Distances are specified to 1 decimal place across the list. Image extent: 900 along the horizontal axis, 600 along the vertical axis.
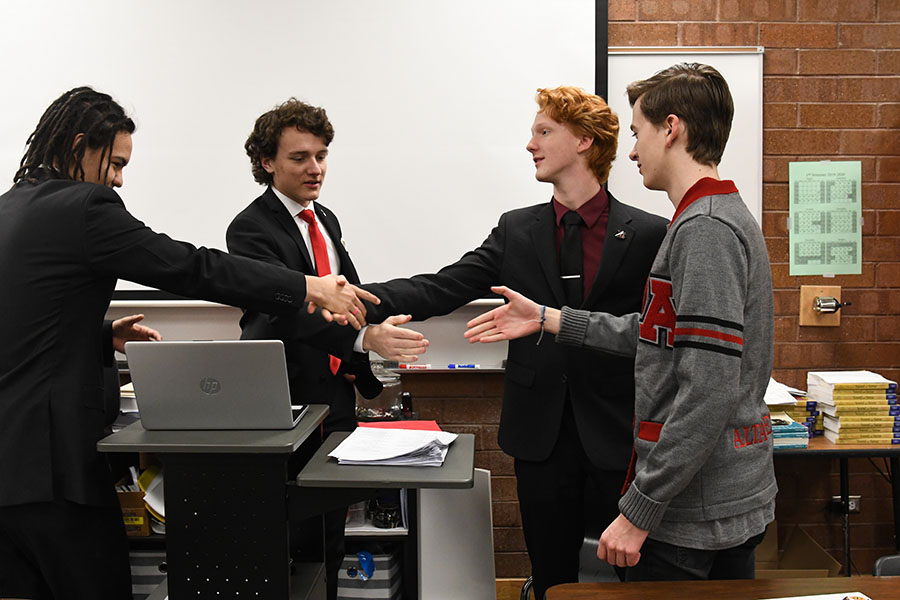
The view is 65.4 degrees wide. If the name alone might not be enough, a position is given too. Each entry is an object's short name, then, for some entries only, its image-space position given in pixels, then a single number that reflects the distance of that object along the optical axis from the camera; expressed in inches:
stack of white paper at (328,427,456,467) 55.8
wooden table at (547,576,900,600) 44.9
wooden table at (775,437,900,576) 96.5
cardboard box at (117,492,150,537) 96.7
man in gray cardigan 47.2
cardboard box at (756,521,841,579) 104.3
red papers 95.7
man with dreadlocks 59.6
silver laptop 53.3
